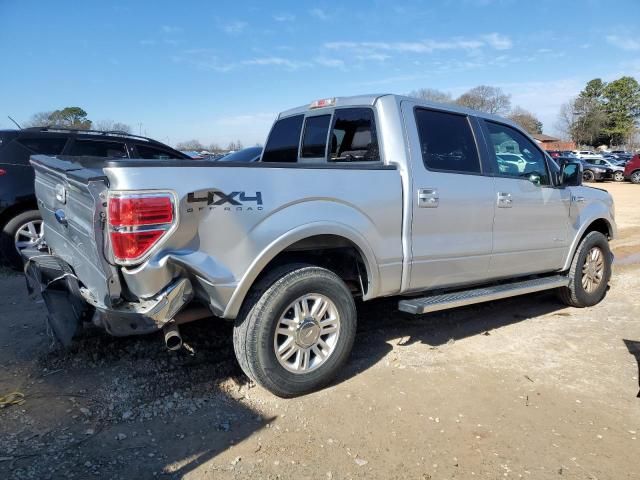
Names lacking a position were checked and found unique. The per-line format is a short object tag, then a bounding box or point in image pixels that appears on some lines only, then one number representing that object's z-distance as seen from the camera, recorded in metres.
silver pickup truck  2.76
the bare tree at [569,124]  84.55
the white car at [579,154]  44.61
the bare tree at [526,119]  78.52
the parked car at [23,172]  6.40
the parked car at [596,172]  31.47
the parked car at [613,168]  31.55
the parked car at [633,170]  29.19
